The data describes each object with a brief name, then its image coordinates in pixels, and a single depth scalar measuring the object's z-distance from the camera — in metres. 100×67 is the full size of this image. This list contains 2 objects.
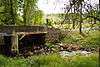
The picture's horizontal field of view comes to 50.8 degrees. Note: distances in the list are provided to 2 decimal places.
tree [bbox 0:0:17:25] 12.85
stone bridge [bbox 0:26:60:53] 8.81
